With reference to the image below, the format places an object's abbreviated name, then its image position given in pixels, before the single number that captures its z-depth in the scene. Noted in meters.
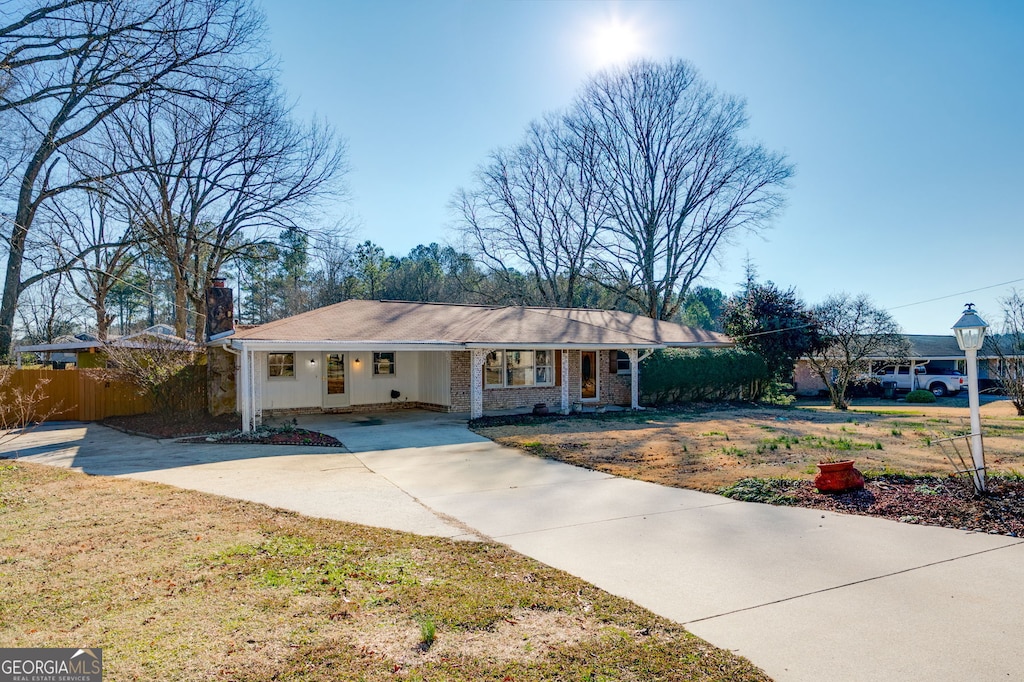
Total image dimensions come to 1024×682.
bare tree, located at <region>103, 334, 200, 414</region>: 13.85
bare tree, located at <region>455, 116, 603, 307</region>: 34.69
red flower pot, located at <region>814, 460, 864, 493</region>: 7.14
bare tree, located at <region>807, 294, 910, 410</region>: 21.27
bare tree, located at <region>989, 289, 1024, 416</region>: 20.23
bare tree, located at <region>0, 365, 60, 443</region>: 14.44
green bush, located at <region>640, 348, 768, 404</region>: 20.28
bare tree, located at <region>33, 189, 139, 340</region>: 23.42
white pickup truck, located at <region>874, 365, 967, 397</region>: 30.83
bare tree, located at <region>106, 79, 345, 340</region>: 19.34
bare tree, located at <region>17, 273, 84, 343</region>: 30.75
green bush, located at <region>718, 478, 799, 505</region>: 7.07
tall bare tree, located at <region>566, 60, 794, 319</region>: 31.62
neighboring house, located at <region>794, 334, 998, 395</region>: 30.62
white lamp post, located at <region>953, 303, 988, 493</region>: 6.71
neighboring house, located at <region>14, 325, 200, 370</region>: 14.32
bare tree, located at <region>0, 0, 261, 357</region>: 13.47
